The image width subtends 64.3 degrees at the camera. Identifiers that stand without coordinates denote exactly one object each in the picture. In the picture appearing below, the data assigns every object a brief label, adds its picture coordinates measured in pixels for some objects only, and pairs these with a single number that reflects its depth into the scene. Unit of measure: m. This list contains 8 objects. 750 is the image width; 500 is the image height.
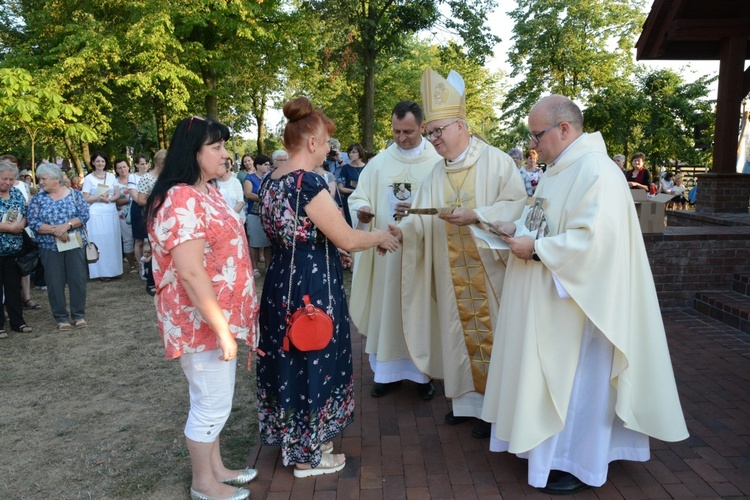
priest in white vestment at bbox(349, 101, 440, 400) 4.47
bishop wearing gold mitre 3.83
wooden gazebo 8.34
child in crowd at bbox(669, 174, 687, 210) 17.25
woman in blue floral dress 3.05
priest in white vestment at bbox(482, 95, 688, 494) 2.91
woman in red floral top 2.70
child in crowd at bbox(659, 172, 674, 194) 16.62
